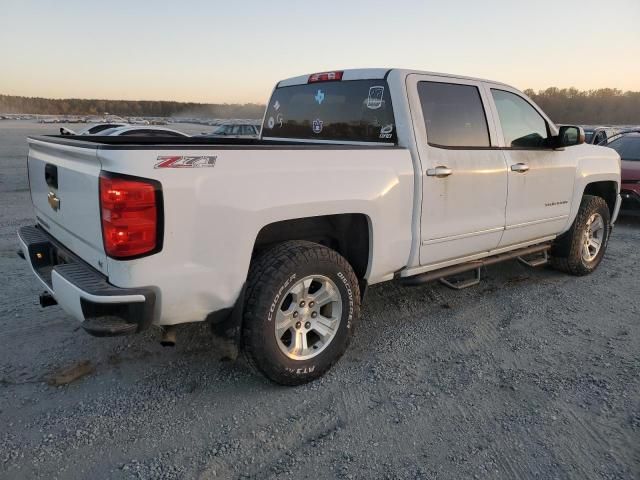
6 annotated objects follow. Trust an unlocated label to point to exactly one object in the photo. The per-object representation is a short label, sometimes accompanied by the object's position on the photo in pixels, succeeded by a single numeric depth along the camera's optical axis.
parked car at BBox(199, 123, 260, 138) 23.44
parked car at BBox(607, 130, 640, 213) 8.59
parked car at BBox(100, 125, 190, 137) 13.54
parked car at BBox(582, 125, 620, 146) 12.04
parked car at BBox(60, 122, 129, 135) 17.47
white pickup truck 2.42
